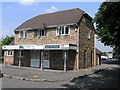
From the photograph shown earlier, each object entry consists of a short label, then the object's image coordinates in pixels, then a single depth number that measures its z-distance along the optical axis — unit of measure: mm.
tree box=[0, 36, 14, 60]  24259
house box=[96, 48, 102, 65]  17164
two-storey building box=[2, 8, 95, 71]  12877
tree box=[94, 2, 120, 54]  6641
